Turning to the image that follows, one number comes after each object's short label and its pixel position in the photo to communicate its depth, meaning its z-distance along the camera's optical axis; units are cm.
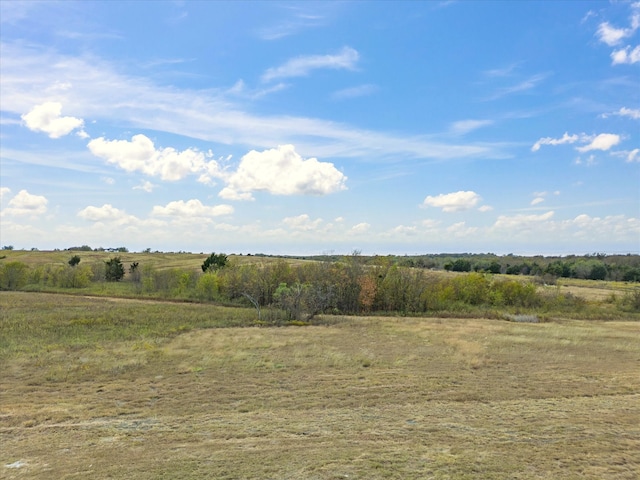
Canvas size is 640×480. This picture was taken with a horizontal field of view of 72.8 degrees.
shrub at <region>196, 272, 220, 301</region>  5538
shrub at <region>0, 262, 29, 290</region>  6366
